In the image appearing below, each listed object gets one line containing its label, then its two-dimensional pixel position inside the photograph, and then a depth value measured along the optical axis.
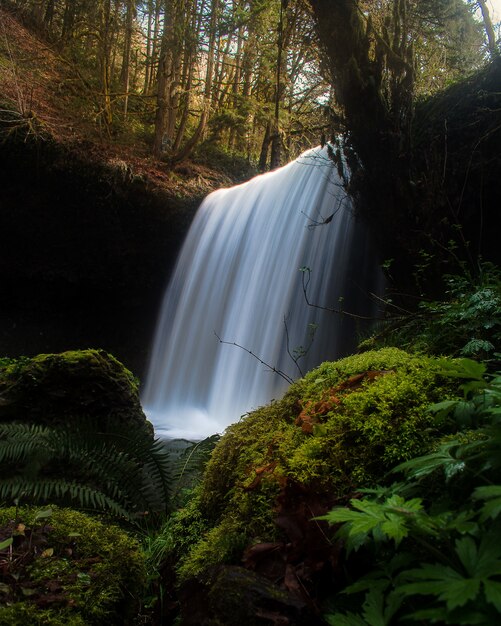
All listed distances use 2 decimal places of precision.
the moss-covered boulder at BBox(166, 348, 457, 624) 1.30
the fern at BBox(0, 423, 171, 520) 2.36
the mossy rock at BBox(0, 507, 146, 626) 1.32
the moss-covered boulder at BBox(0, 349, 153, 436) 3.54
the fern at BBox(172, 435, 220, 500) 2.87
